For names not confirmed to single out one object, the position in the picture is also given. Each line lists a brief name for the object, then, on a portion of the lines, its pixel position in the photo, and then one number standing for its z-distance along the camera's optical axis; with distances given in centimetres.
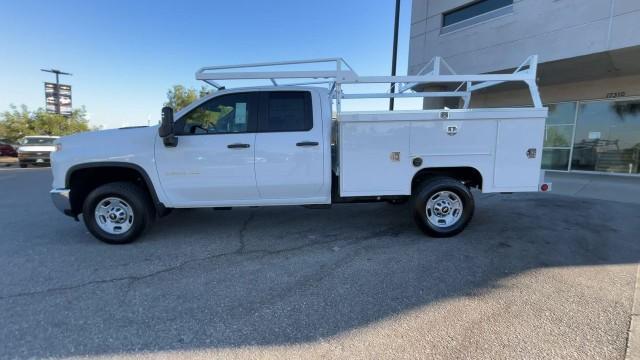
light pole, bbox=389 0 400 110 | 1100
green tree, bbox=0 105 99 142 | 3256
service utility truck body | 429
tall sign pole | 3046
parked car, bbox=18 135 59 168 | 1703
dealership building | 906
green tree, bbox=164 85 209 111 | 3123
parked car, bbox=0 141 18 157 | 2369
